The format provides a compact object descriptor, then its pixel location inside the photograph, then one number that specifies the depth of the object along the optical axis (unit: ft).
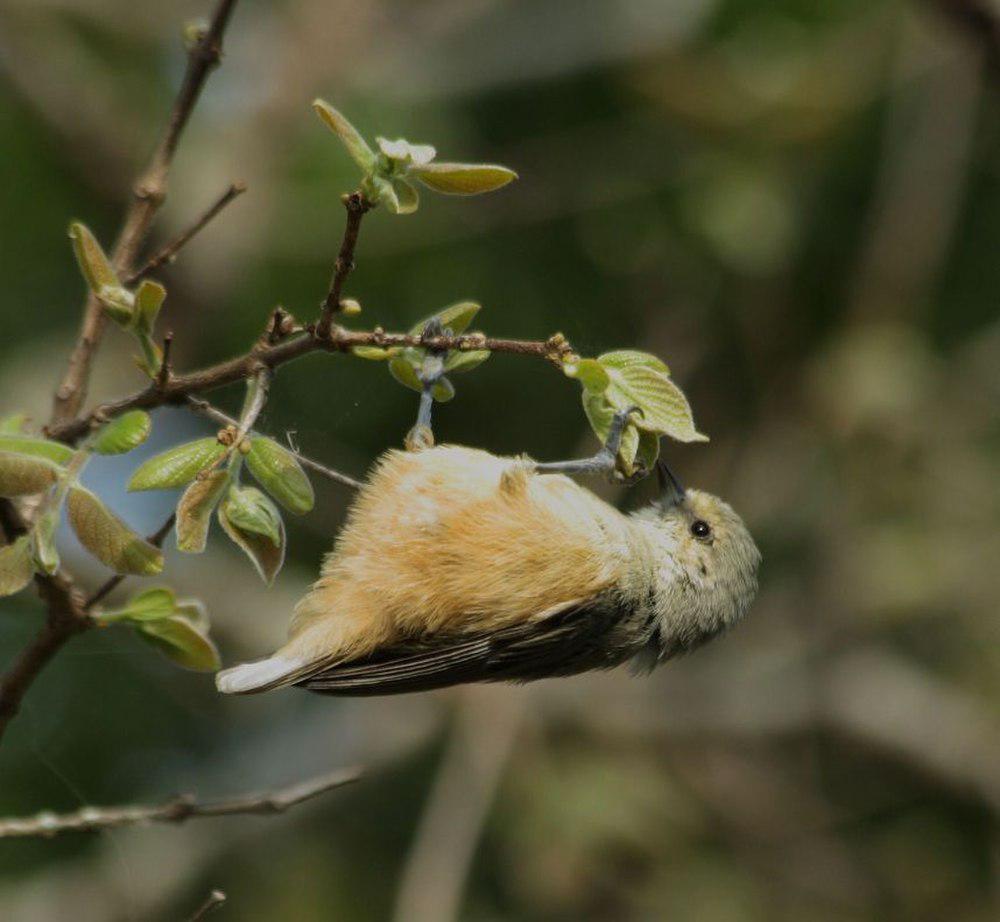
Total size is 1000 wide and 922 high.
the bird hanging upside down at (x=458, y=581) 21.74
